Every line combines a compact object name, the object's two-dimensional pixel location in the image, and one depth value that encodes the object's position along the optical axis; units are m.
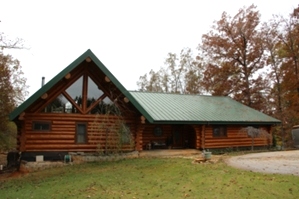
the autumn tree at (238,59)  33.12
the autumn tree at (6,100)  21.12
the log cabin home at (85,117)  14.45
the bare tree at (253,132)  20.31
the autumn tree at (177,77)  41.19
